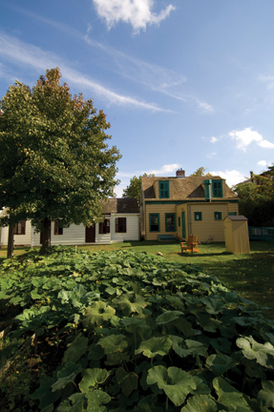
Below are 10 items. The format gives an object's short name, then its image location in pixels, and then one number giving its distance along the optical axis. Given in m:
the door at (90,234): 21.69
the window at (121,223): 22.81
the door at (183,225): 20.00
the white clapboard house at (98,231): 21.09
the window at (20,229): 21.12
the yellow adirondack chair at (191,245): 12.38
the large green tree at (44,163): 8.91
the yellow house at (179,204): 19.69
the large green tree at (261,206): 23.38
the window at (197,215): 19.45
